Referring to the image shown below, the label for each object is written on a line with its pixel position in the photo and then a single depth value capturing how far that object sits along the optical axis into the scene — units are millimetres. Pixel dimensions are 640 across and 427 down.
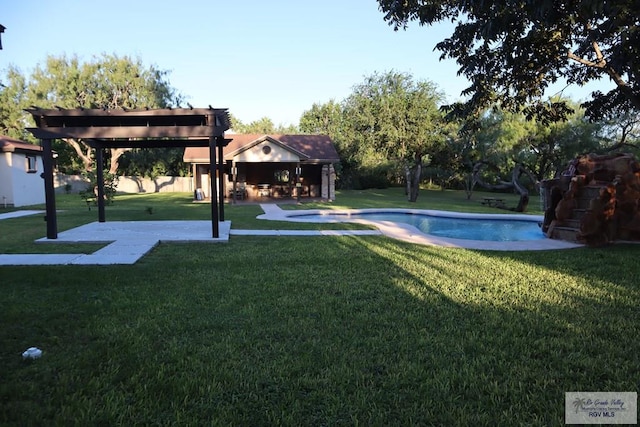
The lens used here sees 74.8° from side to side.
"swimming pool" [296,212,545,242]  13094
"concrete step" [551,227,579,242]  9633
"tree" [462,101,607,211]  26578
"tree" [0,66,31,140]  35469
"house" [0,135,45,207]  19344
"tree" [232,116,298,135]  58031
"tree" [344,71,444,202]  25312
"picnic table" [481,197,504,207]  22638
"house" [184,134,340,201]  23594
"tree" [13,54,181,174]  32969
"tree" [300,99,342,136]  52031
